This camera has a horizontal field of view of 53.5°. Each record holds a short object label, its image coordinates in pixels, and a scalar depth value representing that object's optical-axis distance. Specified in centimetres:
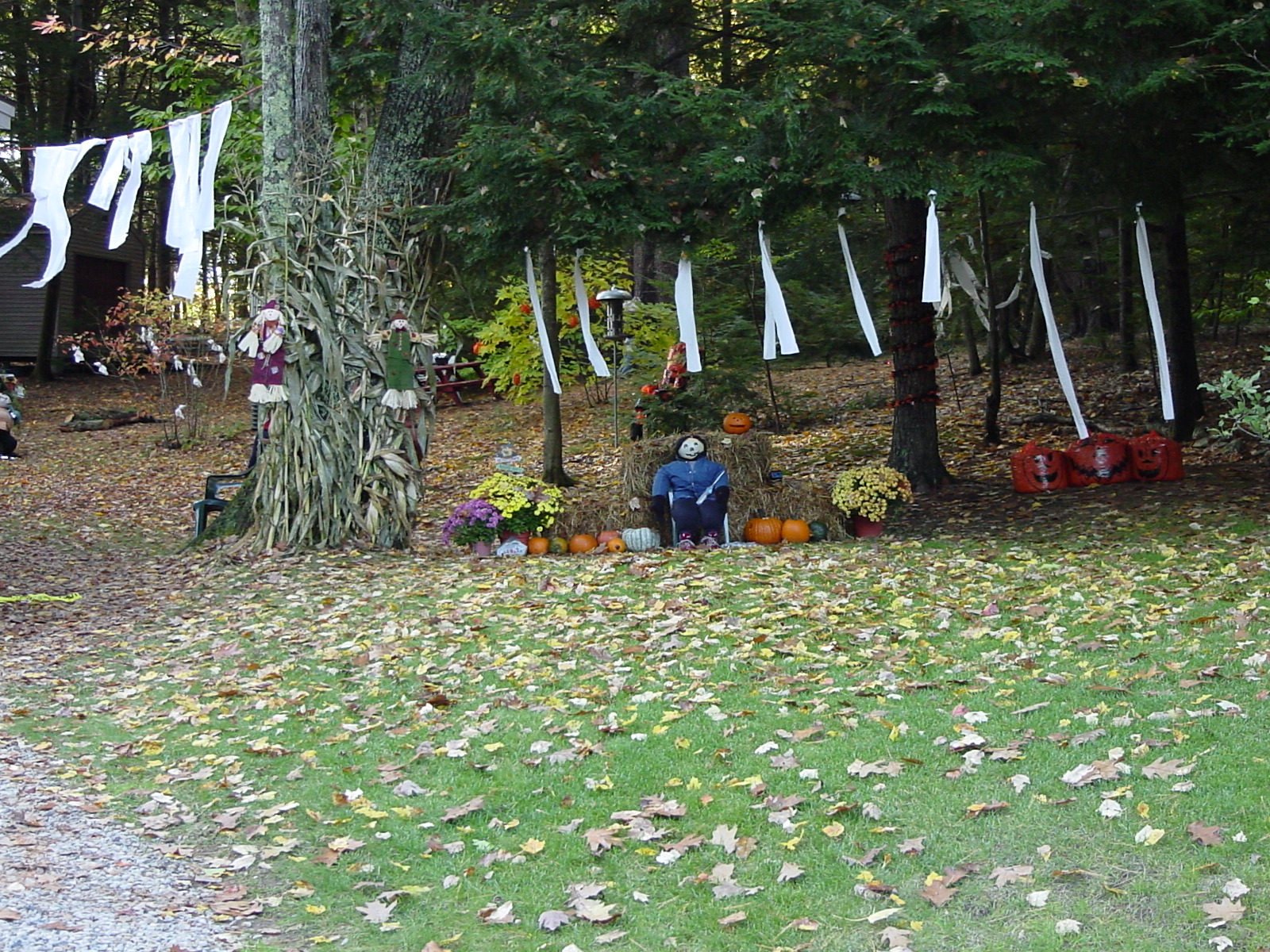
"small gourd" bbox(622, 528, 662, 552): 1091
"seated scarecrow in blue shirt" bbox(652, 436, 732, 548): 1067
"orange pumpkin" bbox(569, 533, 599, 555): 1096
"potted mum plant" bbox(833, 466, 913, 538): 1094
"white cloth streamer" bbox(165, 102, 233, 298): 984
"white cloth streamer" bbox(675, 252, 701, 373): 1022
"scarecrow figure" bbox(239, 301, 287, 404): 1061
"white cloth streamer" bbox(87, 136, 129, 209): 983
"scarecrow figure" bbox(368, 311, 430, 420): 1104
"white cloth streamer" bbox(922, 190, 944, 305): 922
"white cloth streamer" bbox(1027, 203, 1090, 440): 965
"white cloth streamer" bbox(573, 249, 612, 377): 1059
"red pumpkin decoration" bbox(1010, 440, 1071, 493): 1211
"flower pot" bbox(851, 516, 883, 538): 1106
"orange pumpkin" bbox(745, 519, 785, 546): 1091
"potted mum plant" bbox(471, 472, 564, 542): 1090
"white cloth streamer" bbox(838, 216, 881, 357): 971
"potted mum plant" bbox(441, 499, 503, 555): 1090
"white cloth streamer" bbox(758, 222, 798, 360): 987
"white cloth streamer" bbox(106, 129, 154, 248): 988
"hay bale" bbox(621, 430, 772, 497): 1102
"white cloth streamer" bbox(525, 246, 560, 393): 1068
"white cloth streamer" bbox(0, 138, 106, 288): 969
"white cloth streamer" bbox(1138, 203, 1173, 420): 958
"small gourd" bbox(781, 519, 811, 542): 1093
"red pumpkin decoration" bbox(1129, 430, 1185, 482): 1183
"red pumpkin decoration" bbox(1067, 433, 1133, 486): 1205
